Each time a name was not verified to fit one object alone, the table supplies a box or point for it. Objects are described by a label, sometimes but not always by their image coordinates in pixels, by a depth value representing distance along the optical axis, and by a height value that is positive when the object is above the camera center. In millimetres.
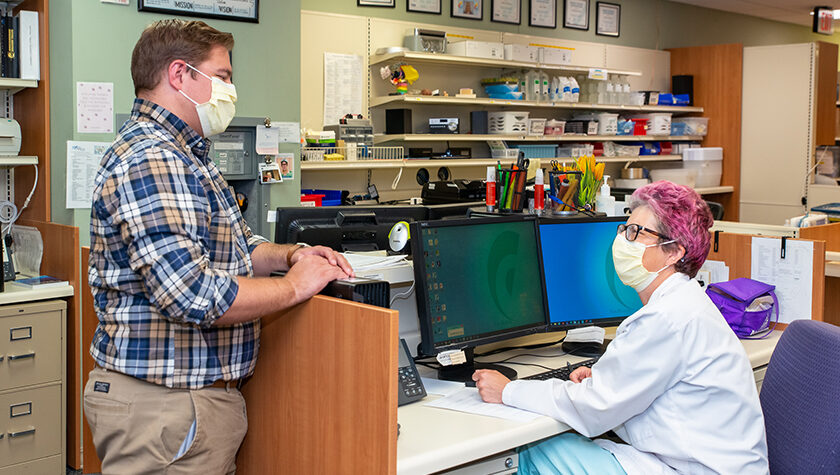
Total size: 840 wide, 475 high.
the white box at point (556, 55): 6062 +1154
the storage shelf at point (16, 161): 3338 +153
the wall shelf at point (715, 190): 7281 +149
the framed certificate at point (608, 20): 7066 +1673
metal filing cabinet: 3125 -773
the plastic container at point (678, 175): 7250 +278
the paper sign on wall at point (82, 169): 3354 +122
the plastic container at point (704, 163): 7414 +408
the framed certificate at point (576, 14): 6750 +1642
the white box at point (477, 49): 5445 +1075
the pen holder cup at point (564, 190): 2723 +47
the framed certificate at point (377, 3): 5329 +1357
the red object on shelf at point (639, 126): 7051 +702
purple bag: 2691 -338
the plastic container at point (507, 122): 5777 +594
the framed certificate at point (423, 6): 5609 +1411
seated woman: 1770 -428
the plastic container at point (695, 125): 7551 +777
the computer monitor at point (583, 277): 2400 -227
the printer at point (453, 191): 4453 +63
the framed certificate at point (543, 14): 6457 +1571
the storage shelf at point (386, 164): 4562 +239
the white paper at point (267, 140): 3826 +292
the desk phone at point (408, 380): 1948 -451
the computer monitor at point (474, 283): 2043 -222
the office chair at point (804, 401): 1810 -470
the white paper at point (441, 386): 2055 -489
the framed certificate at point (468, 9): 5895 +1459
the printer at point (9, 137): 3408 +259
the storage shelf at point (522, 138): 5223 +487
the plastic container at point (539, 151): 6102 +412
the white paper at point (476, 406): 1874 -499
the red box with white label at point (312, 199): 4502 +7
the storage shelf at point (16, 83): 3365 +488
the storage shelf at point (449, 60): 5125 +972
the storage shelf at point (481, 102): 5156 +720
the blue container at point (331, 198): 4754 +15
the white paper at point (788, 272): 2768 -233
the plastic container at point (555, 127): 6232 +612
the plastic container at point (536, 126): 6031 +591
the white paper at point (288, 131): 3908 +342
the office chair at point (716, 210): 4773 -26
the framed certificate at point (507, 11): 6160 +1516
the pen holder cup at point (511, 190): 2615 +43
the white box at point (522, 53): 5785 +1116
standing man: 1511 -165
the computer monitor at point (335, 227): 2398 -84
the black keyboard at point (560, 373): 2169 -473
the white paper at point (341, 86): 5125 +757
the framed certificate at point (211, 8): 3490 +870
